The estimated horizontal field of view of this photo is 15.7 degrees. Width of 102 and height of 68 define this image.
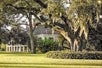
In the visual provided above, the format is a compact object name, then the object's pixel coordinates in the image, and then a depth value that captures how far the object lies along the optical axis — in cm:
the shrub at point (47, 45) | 6289
